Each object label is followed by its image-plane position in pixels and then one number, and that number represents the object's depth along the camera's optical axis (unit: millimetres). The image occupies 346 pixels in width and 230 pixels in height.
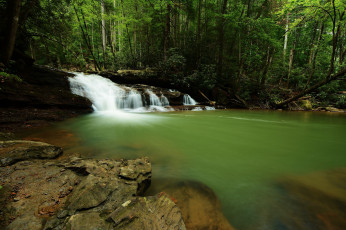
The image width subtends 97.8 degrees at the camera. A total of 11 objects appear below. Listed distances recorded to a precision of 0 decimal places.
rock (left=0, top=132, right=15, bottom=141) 3384
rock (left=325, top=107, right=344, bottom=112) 10733
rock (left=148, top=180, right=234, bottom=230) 1617
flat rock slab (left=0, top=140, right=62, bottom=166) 2157
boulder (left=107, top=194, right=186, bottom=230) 1295
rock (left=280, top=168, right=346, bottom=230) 1631
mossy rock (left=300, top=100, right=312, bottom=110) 11414
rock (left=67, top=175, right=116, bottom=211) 1447
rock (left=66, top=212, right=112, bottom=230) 1189
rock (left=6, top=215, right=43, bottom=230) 1177
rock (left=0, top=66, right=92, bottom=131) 4969
